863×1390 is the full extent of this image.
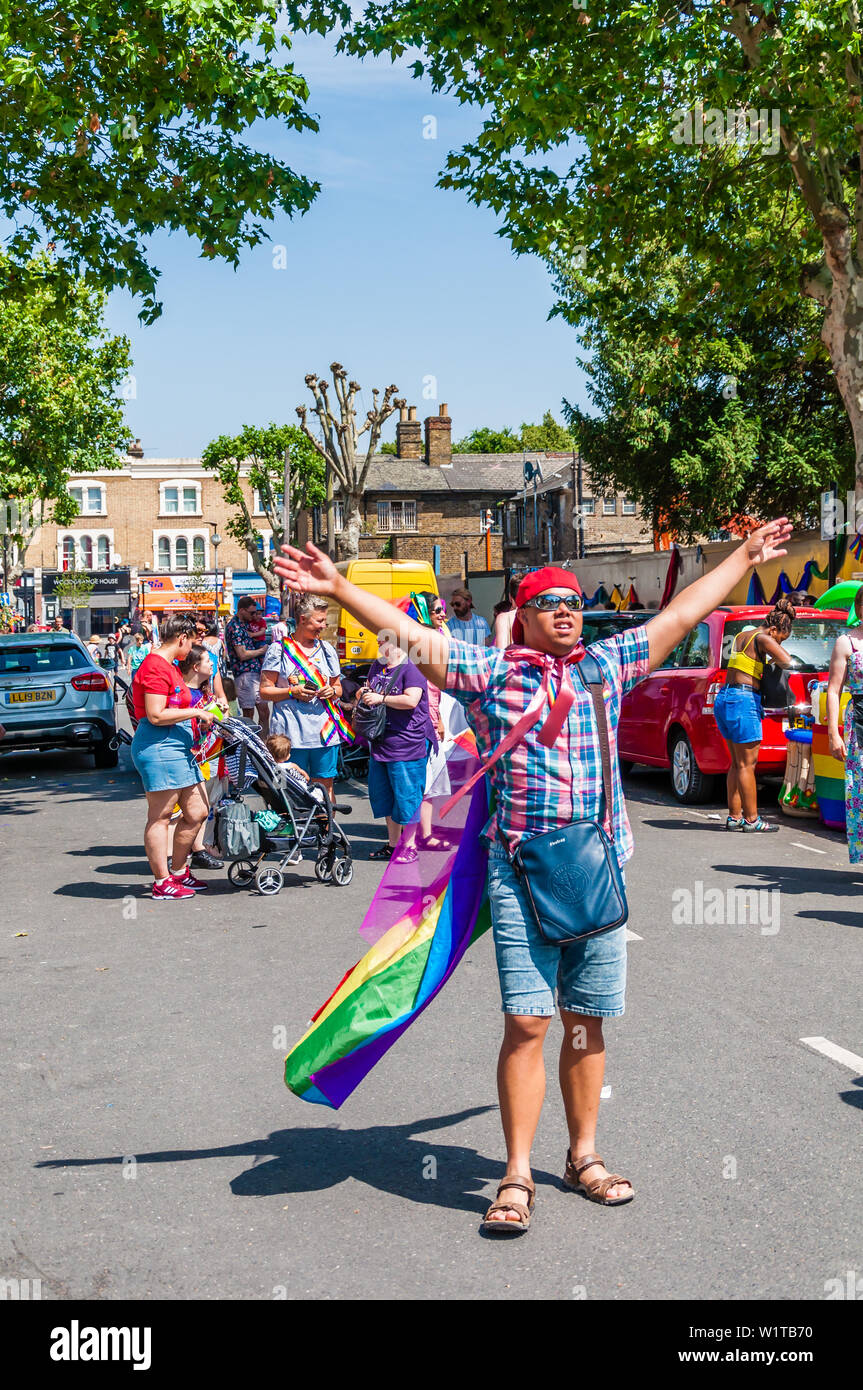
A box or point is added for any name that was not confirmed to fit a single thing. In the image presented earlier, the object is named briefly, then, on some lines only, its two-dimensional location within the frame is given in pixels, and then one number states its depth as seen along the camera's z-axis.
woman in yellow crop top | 11.22
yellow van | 24.56
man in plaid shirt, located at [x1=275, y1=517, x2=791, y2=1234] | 3.98
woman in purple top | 9.41
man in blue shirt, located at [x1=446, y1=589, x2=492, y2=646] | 13.17
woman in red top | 8.93
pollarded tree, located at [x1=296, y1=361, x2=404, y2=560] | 41.25
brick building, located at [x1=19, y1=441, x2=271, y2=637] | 81.69
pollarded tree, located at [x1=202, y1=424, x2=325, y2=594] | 65.38
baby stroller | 9.20
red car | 12.62
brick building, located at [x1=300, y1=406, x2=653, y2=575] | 66.25
